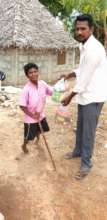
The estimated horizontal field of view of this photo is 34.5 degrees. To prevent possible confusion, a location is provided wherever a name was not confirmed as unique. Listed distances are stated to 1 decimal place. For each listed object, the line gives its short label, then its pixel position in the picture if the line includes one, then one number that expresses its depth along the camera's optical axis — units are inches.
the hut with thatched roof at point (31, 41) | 252.9
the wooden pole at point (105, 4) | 223.6
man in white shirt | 81.4
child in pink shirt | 91.9
